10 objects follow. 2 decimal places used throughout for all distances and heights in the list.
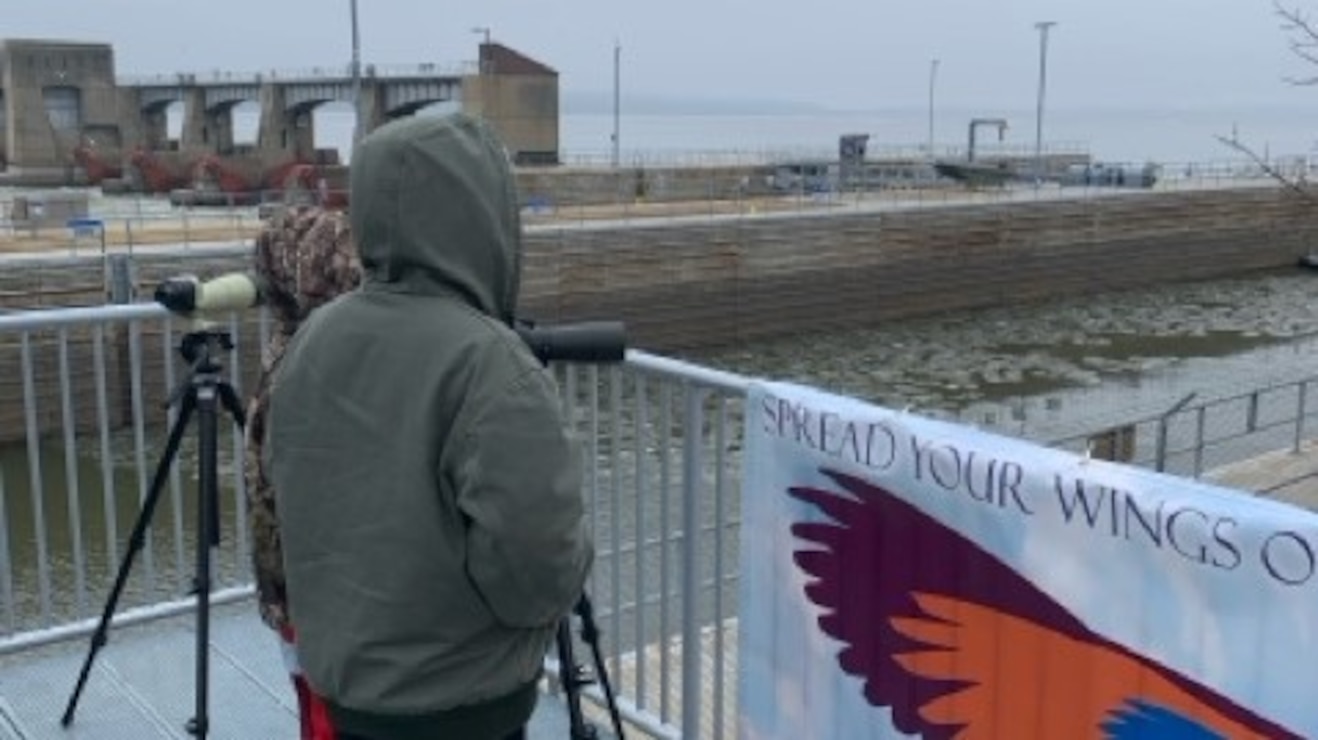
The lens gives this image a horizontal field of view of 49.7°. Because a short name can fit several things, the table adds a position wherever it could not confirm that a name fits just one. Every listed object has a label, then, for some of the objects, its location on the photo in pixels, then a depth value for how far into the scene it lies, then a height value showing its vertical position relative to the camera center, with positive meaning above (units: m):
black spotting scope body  2.72 -0.36
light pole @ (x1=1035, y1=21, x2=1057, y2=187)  62.85 +3.60
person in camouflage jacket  3.08 -0.31
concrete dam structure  63.78 +2.26
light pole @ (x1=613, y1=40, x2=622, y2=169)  62.09 +2.22
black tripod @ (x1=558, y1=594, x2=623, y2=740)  3.12 -1.13
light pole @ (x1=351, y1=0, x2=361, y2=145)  38.34 +2.09
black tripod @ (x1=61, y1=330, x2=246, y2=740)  3.74 -0.78
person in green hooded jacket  2.09 -0.46
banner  2.38 -0.82
